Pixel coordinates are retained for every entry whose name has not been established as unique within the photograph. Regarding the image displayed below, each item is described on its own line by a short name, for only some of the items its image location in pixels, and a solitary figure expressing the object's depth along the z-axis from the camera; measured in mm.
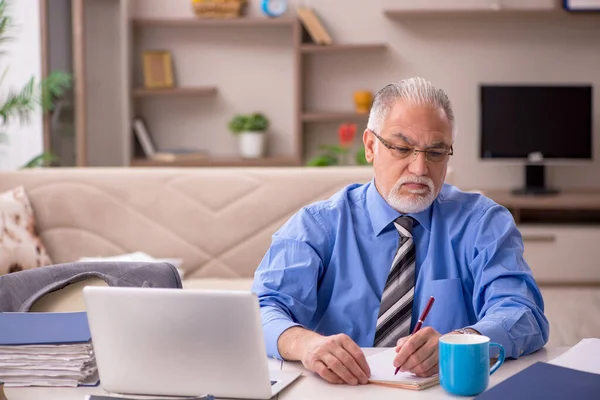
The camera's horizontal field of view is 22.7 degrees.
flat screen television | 7340
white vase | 7509
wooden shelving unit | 7397
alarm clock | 7515
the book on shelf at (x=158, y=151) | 7385
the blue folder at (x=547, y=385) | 2641
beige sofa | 4775
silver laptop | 2639
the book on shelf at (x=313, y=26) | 7385
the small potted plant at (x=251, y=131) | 7509
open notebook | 2769
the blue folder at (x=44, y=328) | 2803
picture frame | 7605
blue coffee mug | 2710
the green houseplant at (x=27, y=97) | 5754
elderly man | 3223
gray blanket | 2930
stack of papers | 2805
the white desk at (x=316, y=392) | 2738
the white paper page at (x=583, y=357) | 2802
